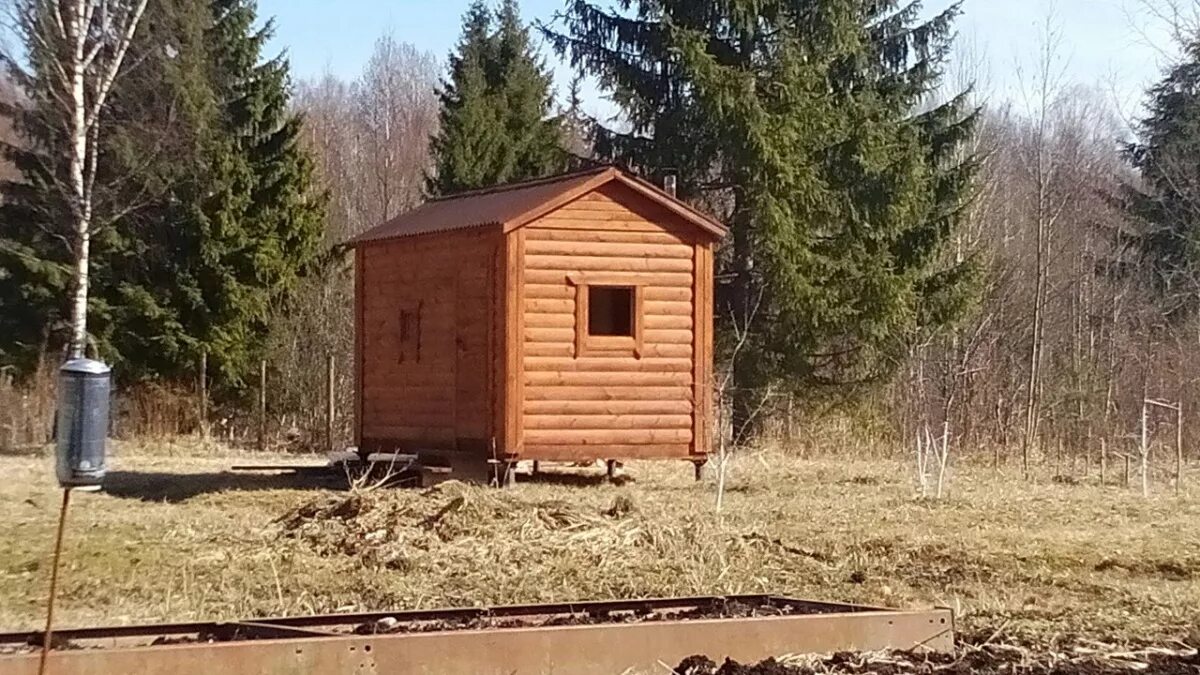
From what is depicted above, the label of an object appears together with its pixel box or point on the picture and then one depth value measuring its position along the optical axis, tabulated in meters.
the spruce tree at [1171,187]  32.97
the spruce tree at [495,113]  32.41
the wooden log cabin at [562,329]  18.50
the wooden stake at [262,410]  27.92
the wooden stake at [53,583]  6.20
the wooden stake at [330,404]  27.17
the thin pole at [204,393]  28.95
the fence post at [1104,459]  20.96
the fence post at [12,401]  26.55
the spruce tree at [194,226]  27.56
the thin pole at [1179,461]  19.39
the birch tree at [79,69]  23.09
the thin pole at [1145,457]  18.35
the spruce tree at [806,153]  26.56
